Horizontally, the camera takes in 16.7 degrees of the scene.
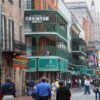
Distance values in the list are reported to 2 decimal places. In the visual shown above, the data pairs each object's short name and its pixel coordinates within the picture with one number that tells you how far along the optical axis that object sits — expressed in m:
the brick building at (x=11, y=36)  23.94
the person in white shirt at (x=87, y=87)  29.51
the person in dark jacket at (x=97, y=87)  20.85
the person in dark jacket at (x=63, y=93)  11.52
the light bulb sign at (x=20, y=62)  24.92
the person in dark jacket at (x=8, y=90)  12.27
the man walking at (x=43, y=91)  12.68
